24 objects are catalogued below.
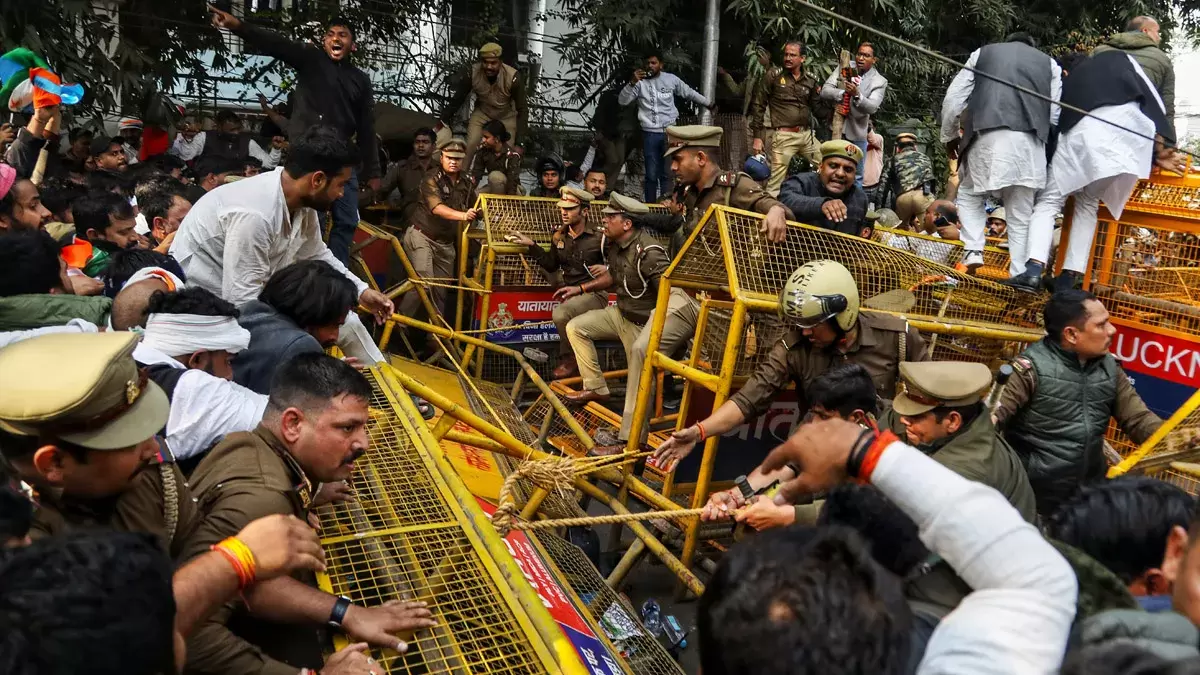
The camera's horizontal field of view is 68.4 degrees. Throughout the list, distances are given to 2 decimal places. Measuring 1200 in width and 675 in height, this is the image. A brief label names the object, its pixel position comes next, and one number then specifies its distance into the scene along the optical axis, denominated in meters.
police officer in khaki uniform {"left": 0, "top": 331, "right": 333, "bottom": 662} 1.88
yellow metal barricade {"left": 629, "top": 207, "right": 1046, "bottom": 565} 4.70
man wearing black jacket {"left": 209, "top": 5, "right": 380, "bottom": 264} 6.52
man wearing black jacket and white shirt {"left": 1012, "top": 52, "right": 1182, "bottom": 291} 5.25
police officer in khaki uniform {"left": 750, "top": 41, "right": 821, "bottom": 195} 10.98
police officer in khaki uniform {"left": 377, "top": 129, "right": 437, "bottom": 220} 9.80
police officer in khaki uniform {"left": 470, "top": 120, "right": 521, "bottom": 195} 10.16
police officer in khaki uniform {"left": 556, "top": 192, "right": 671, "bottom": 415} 6.78
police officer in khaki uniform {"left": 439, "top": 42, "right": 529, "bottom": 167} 10.63
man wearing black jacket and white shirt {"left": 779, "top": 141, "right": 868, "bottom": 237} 5.41
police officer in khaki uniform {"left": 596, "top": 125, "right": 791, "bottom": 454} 5.69
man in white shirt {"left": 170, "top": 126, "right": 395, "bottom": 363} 3.96
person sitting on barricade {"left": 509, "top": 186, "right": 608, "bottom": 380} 7.52
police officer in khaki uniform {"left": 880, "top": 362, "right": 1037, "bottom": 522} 3.23
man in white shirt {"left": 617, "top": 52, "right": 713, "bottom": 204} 11.33
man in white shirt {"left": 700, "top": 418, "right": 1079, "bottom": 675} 1.39
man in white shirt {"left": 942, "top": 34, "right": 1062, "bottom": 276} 5.47
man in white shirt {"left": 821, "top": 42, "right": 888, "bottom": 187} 10.94
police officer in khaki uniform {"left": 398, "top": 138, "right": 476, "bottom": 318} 8.87
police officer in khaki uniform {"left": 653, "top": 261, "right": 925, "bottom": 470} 4.45
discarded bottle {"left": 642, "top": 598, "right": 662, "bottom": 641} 4.61
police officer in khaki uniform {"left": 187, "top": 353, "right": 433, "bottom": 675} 2.15
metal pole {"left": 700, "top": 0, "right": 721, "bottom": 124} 10.57
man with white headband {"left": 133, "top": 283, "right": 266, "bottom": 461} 2.80
